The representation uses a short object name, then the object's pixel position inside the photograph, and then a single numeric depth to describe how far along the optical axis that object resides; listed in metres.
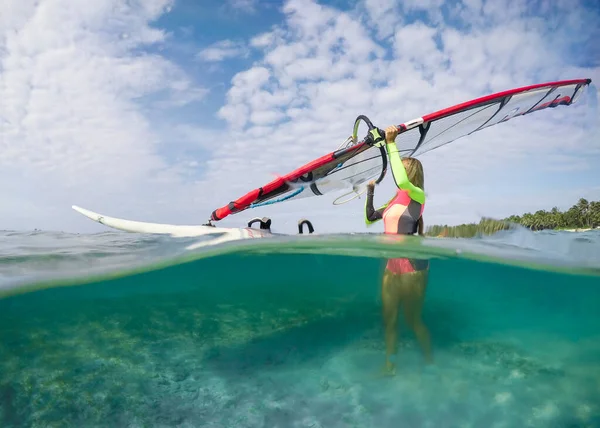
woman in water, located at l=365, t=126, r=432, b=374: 5.01
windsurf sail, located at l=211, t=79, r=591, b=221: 7.12
